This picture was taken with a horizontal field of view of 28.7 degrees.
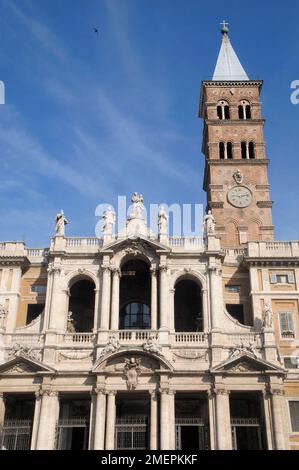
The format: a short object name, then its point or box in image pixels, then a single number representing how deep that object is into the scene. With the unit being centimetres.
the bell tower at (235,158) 5109
